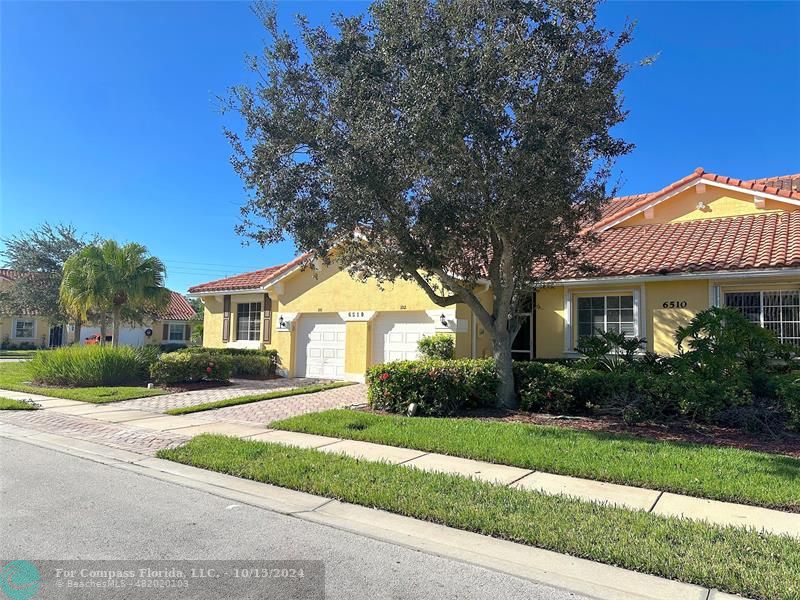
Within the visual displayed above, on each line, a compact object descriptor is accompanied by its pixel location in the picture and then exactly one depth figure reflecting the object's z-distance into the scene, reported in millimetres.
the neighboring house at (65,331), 40125
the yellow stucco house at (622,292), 12508
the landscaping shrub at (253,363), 18516
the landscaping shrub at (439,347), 14469
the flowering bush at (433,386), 10812
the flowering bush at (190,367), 15609
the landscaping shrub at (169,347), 32569
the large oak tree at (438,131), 8531
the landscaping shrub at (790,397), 8375
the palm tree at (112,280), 18594
